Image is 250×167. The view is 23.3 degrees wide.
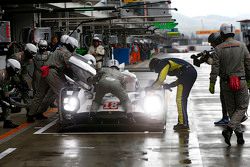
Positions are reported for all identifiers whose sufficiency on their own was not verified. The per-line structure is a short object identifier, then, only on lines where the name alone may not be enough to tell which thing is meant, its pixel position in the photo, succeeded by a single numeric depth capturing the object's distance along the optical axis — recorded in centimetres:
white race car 1160
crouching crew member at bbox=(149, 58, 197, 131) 1195
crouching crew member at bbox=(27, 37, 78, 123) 1323
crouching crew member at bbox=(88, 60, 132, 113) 1155
